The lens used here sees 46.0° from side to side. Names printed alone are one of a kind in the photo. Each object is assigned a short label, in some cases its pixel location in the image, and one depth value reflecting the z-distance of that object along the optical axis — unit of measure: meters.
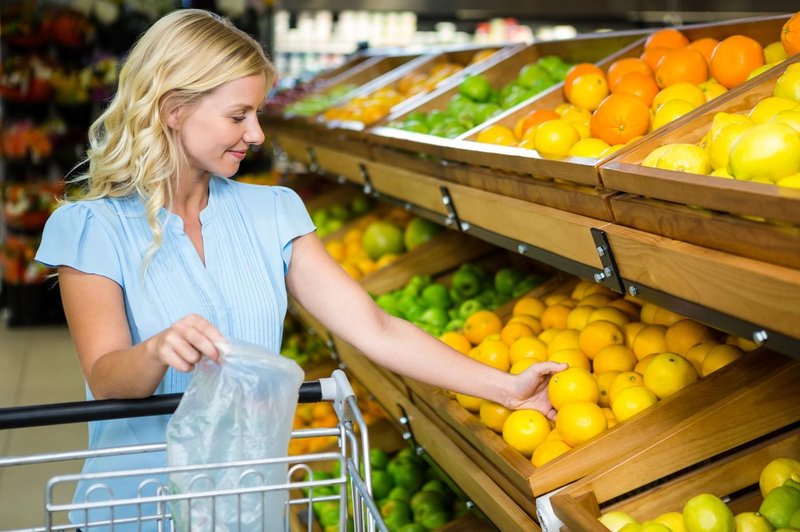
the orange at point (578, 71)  2.41
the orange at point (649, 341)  1.97
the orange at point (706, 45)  2.23
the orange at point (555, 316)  2.36
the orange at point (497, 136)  2.36
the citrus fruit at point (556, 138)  2.00
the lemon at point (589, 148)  1.93
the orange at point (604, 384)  1.91
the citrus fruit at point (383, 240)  3.77
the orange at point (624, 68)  2.29
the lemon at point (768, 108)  1.54
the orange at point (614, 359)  1.97
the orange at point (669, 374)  1.75
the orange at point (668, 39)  2.39
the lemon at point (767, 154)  1.31
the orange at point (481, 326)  2.52
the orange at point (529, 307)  2.51
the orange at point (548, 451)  1.74
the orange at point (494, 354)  2.27
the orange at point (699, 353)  1.79
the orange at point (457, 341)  2.50
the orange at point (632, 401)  1.75
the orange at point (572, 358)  2.06
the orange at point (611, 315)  2.15
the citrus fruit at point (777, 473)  1.53
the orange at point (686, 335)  1.86
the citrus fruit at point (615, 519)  1.53
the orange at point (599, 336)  2.06
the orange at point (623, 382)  1.83
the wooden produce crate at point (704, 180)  1.17
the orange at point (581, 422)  1.76
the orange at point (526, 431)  1.84
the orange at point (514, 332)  2.37
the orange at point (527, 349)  2.19
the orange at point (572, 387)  1.86
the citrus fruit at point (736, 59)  2.02
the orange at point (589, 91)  2.34
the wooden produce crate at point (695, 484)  1.59
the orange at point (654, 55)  2.29
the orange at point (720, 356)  1.72
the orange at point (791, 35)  1.87
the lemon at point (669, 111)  1.86
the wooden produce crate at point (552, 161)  1.72
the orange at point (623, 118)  1.98
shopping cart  1.24
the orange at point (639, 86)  2.12
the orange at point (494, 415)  1.94
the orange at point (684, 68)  2.15
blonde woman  1.69
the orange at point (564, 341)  2.16
